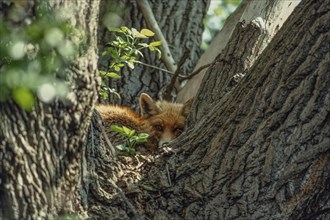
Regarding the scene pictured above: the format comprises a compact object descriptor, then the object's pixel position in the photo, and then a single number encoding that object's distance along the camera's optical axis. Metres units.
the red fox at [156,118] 14.80
